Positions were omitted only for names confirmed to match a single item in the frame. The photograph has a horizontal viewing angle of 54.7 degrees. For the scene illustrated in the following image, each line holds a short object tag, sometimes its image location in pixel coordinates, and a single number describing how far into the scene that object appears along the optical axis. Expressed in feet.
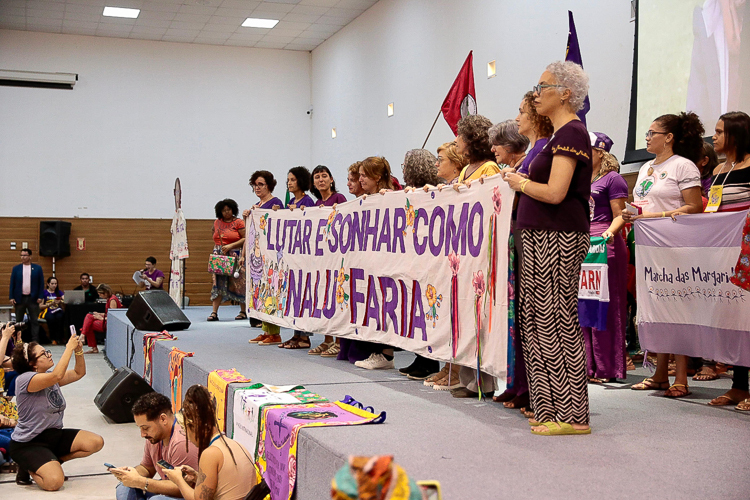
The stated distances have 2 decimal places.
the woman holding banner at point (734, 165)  10.89
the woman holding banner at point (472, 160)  11.04
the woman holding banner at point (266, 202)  18.76
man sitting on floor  10.58
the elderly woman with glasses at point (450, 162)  12.77
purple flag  16.51
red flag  20.34
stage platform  6.51
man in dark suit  35.73
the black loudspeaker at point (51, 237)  39.52
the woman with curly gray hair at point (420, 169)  13.58
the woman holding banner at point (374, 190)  14.20
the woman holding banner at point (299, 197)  17.60
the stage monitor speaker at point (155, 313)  22.21
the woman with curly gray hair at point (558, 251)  8.40
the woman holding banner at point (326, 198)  16.14
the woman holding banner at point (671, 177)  11.56
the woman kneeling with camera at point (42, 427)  14.08
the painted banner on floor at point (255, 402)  10.34
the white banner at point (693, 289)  10.69
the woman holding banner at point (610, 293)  12.51
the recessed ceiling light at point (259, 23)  38.68
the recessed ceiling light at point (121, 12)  36.52
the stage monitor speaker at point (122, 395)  18.94
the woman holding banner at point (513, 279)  9.73
